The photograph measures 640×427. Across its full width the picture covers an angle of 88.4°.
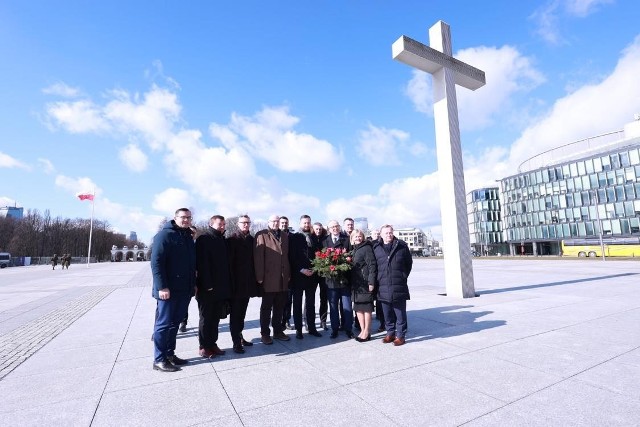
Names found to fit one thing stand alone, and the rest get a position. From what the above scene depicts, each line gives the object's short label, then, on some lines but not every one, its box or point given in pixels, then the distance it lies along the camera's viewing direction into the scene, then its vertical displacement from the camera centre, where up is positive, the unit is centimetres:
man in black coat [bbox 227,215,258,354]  539 -30
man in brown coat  566 -25
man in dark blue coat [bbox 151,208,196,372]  449 -30
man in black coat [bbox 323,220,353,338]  596 -84
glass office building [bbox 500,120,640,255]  5694 +1044
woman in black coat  571 -47
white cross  1012 +353
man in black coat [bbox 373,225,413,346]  549 -44
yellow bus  4331 +31
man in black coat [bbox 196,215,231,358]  506 -40
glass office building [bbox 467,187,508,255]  8469 +790
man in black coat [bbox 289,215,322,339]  602 -41
